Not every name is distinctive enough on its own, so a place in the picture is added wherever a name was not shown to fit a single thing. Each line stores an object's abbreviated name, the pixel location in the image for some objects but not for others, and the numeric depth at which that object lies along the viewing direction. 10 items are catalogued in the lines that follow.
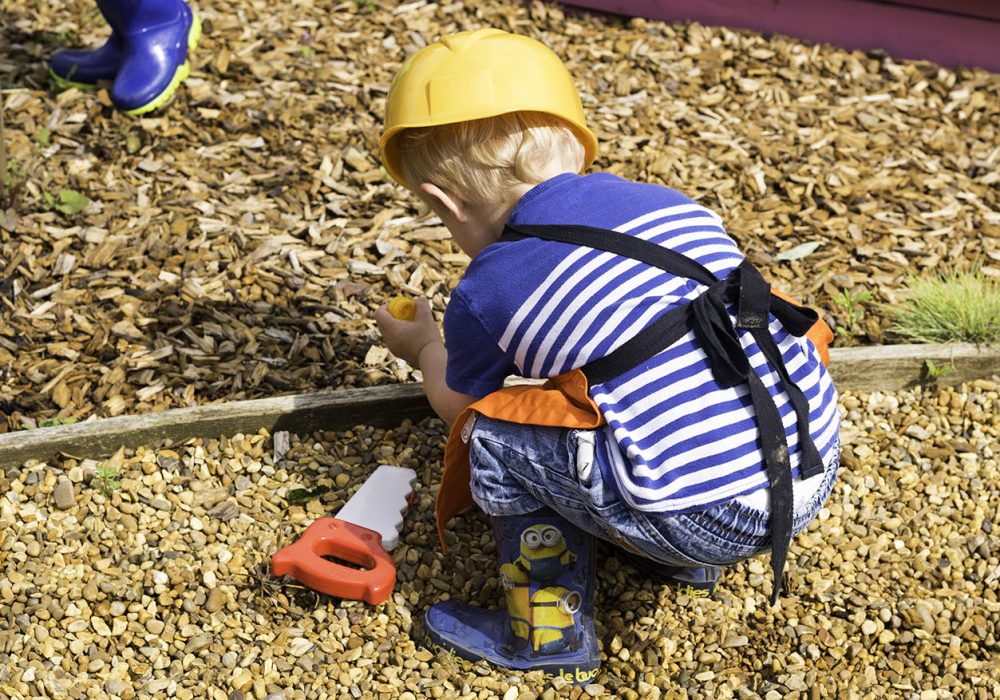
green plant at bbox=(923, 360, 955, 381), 3.29
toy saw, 2.65
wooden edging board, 2.94
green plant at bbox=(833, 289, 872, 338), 3.47
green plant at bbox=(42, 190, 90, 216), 3.71
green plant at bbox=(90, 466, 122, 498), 2.88
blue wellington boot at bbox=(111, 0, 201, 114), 4.02
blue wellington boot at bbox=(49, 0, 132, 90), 4.19
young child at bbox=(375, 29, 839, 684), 2.15
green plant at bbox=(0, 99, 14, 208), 3.67
